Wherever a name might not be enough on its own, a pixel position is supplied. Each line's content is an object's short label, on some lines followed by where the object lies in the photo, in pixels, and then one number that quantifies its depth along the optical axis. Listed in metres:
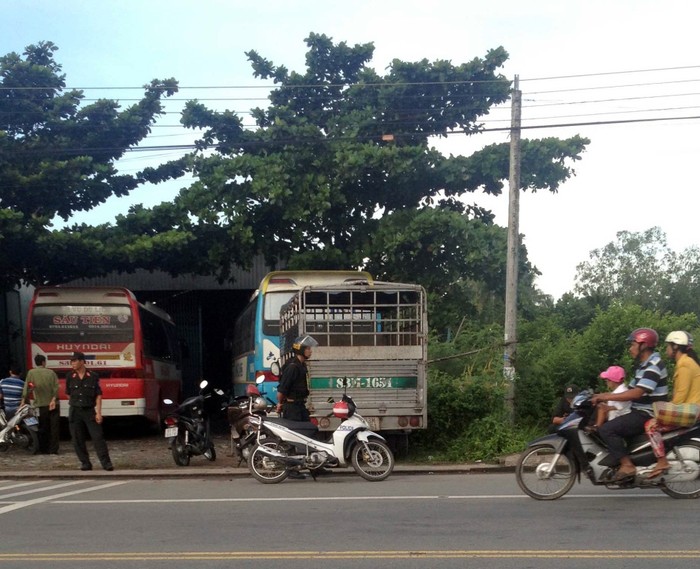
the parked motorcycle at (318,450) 12.02
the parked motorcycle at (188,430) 15.09
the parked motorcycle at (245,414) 13.98
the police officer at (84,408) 13.97
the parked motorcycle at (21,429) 17.48
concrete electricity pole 17.27
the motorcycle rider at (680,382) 9.41
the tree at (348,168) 23.50
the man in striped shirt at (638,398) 9.41
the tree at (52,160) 22.11
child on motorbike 9.64
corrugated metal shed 29.41
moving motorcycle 9.47
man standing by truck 12.63
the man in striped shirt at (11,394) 18.22
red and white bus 19.92
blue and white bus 19.02
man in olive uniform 17.05
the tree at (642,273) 54.47
